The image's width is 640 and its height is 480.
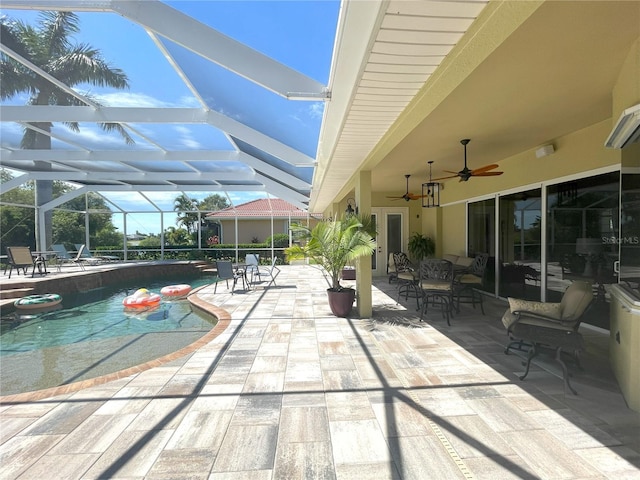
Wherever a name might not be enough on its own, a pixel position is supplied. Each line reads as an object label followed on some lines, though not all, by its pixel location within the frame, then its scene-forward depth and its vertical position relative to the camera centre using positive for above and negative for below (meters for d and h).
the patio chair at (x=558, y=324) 2.99 -0.93
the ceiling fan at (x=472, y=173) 4.77 +0.96
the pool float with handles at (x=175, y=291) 8.59 -1.47
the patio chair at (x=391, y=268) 8.90 -1.02
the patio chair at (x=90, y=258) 13.04 -0.81
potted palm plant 5.40 -0.20
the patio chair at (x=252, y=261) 9.55 -0.76
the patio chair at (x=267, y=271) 9.27 -1.21
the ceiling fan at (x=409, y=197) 7.86 +0.96
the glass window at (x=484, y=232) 7.05 +0.05
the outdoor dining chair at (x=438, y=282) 5.20 -0.82
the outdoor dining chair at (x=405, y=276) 6.41 -0.89
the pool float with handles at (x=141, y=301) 7.41 -1.49
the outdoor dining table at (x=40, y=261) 10.16 -0.70
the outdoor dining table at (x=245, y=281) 8.74 -1.30
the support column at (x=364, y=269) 5.50 -0.59
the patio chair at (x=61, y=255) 11.64 -0.61
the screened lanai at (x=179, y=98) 3.37 +2.42
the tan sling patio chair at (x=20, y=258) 9.67 -0.59
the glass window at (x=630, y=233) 2.94 -0.01
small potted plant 9.71 -0.38
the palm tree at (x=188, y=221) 24.63 +1.34
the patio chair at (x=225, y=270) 8.34 -0.88
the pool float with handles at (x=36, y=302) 7.29 -1.48
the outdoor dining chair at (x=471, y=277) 5.79 -0.86
